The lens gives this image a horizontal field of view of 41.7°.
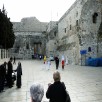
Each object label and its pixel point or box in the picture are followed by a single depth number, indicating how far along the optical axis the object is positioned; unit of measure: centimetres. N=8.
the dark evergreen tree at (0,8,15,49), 1433
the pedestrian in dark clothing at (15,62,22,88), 718
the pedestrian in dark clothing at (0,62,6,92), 660
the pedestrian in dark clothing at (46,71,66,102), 298
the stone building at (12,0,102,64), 1856
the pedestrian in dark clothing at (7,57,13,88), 733
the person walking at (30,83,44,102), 271
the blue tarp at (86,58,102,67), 1721
